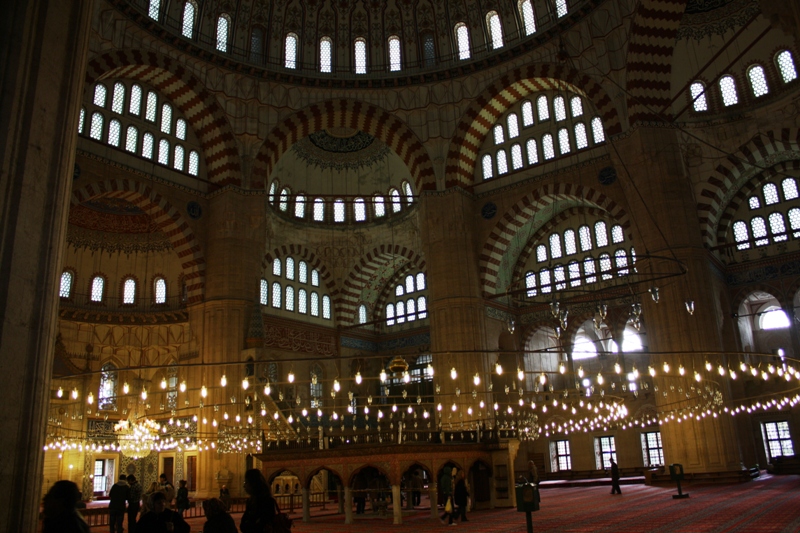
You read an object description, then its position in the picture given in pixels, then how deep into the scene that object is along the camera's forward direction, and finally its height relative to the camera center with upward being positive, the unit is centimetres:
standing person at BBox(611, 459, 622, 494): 1560 -60
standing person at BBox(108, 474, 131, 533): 945 -38
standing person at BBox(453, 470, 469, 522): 1099 -58
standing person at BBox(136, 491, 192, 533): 445 -31
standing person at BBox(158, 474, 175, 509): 1019 -25
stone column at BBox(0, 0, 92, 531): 403 +165
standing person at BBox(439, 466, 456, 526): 1158 -40
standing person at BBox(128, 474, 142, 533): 948 -36
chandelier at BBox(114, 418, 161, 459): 1662 +84
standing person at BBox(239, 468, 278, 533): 423 -23
